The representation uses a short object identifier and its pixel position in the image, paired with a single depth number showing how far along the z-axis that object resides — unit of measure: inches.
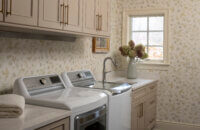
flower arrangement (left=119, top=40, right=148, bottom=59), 152.9
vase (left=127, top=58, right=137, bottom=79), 155.6
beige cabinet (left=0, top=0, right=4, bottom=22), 61.8
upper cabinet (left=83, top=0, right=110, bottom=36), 99.9
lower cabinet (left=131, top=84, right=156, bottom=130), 121.6
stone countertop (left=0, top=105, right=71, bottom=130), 53.4
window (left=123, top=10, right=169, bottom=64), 159.0
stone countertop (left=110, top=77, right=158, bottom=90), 126.2
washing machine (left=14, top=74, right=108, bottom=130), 70.2
